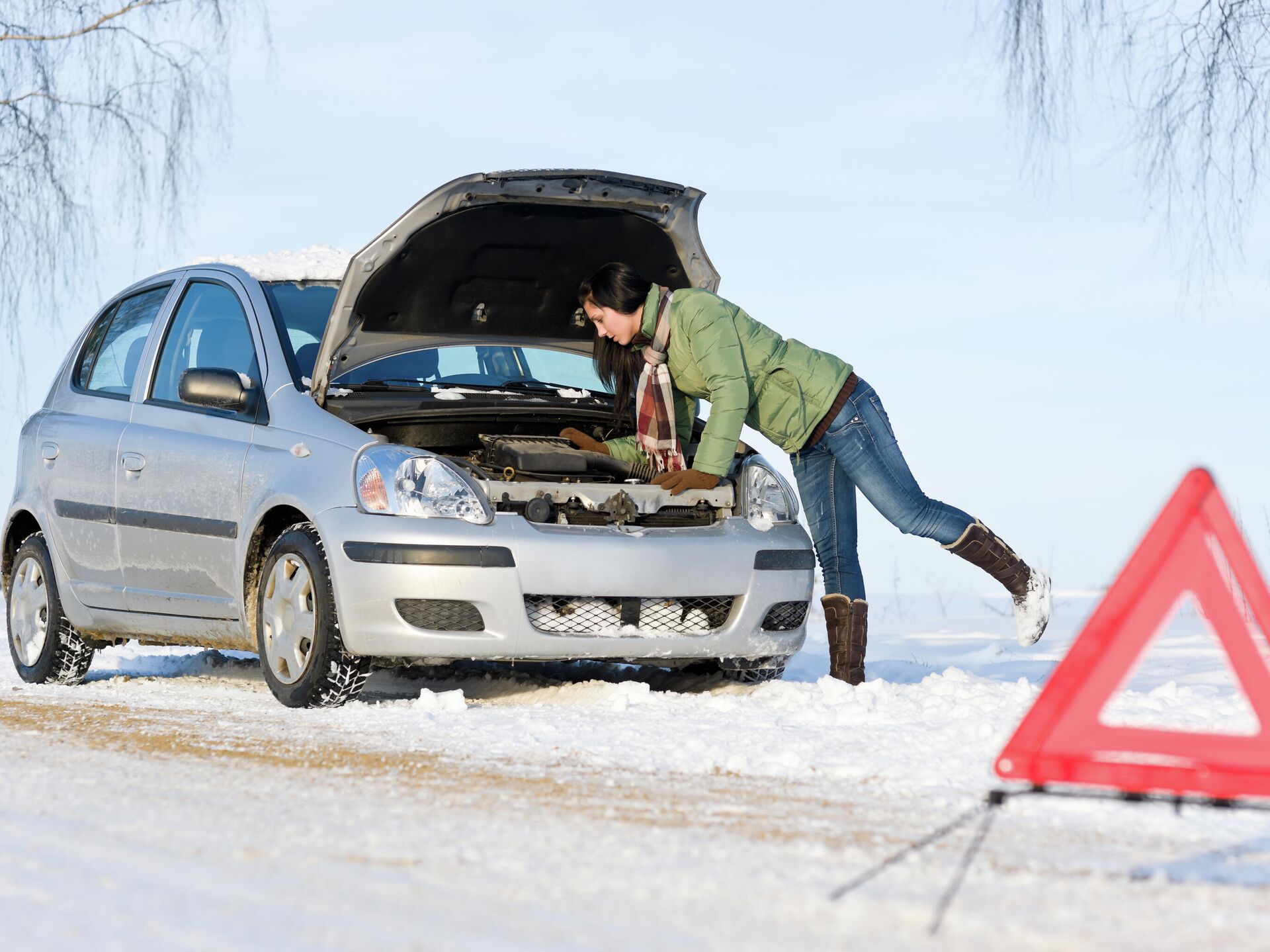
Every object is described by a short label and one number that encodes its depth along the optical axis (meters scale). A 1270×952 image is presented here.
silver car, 11.67
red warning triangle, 6.14
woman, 12.95
